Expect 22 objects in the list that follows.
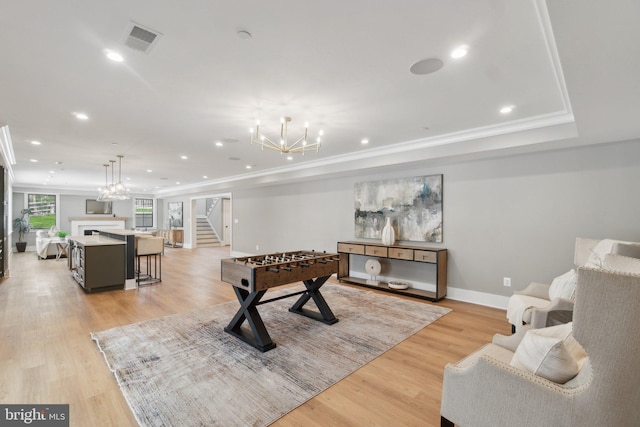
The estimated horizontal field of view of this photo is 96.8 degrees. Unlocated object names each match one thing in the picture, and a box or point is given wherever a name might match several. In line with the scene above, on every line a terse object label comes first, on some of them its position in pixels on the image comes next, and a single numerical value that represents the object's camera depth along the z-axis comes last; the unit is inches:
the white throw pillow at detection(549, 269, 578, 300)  99.1
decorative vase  205.3
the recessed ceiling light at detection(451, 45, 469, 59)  81.4
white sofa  326.0
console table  180.4
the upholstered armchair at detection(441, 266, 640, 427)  40.7
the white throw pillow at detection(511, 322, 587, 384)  50.4
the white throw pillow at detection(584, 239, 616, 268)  101.1
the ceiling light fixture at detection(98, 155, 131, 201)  247.0
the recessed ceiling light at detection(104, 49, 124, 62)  84.4
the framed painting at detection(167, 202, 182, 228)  487.8
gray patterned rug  79.7
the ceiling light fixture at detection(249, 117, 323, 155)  135.2
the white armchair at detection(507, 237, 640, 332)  93.9
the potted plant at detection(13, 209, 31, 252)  393.0
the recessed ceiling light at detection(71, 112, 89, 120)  135.3
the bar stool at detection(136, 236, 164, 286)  218.5
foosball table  112.6
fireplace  439.2
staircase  482.4
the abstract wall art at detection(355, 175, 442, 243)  193.9
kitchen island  191.6
